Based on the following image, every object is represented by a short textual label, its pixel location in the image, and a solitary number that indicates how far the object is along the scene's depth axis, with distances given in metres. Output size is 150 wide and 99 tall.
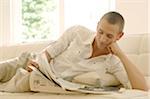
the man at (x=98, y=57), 2.41
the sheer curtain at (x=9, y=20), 5.08
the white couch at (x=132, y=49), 2.89
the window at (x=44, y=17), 4.87
